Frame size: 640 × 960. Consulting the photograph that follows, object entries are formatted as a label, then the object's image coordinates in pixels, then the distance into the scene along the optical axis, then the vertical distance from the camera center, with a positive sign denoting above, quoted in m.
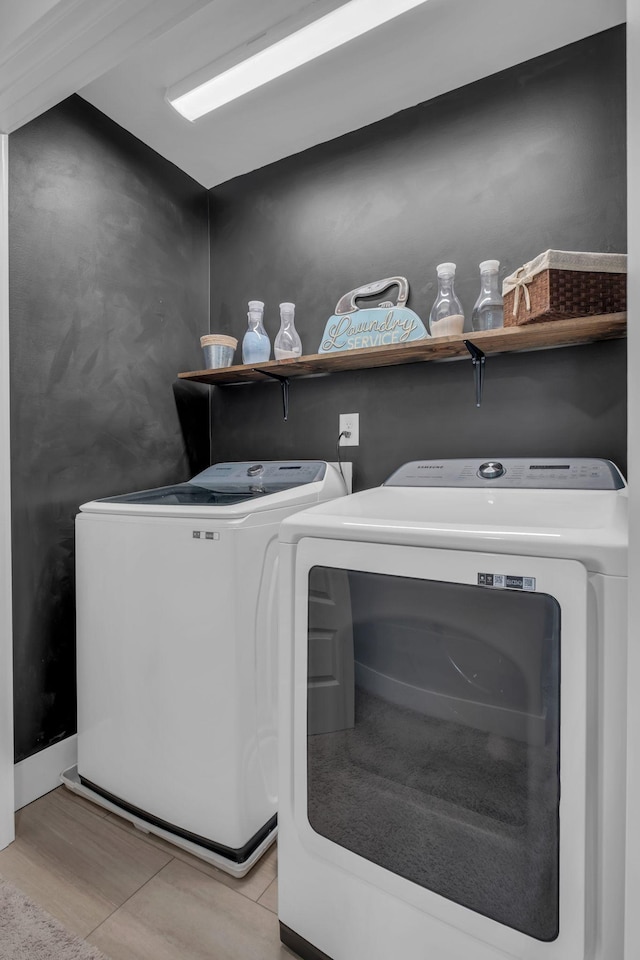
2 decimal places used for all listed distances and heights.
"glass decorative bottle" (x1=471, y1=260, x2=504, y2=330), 1.55 +0.56
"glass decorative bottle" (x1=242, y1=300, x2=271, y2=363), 2.03 +0.58
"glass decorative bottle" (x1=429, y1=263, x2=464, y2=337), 1.60 +0.56
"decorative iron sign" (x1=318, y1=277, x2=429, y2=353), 1.74 +0.57
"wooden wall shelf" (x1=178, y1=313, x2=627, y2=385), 1.37 +0.42
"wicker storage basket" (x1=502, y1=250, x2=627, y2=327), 1.33 +0.53
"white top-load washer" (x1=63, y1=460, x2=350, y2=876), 1.28 -0.55
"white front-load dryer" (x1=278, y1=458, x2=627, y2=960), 0.76 -0.49
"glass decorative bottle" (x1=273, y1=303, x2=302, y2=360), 1.98 +0.57
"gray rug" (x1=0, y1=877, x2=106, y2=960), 1.06 -1.07
